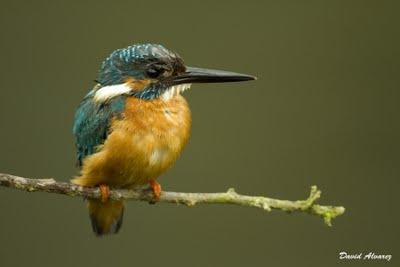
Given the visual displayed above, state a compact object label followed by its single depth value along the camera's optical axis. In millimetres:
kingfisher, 5844
